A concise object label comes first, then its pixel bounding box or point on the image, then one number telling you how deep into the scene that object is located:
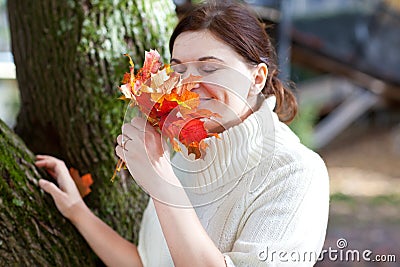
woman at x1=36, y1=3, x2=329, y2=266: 1.58
